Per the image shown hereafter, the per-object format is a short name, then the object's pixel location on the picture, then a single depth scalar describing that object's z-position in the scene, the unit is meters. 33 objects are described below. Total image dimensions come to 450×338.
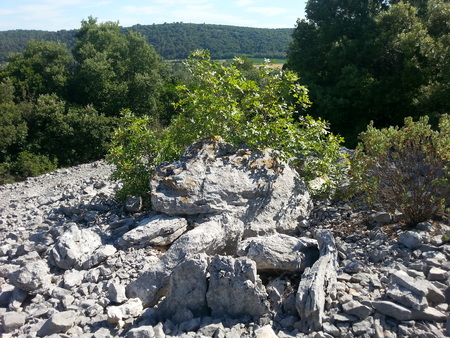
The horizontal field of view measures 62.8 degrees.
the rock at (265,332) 3.47
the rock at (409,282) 3.46
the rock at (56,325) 3.78
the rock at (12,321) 3.90
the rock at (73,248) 4.90
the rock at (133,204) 6.39
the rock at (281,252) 4.25
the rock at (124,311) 3.79
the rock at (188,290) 3.91
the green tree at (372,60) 13.20
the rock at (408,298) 3.38
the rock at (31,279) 4.38
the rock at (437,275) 3.80
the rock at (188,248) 4.20
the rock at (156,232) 5.20
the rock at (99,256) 4.95
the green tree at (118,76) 21.77
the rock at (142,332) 3.50
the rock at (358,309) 3.52
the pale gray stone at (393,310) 3.36
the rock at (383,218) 5.36
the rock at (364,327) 3.34
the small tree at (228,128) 6.21
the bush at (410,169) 4.85
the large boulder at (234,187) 5.51
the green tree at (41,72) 21.42
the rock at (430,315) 3.33
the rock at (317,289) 3.52
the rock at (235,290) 3.78
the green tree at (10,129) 17.27
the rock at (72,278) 4.57
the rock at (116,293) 4.16
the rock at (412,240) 4.49
